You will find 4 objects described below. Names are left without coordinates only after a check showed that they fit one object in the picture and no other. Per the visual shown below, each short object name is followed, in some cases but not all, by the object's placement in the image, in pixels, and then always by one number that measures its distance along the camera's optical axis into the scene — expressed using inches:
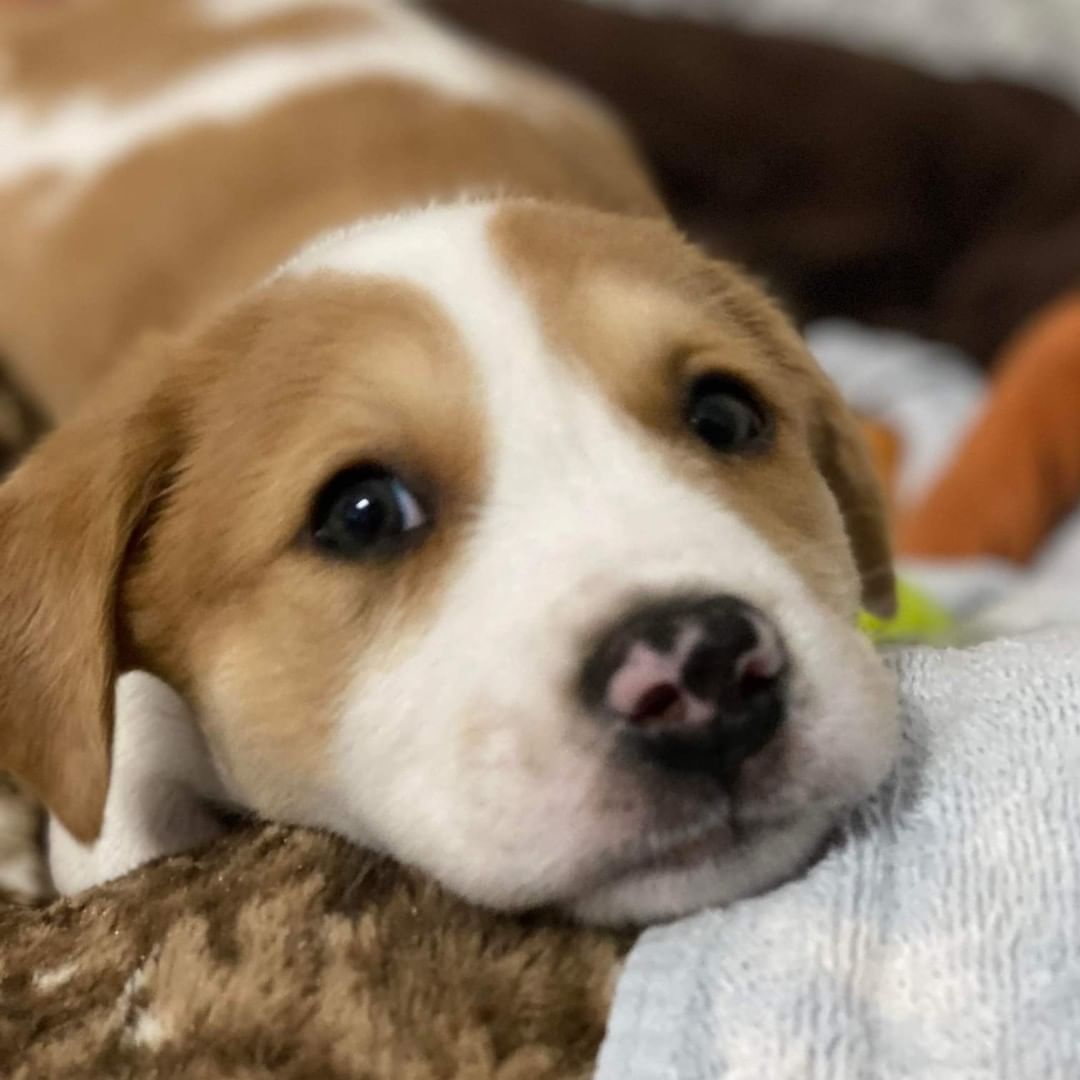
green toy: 15.0
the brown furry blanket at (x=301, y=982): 10.6
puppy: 10.9
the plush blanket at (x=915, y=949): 10.2
